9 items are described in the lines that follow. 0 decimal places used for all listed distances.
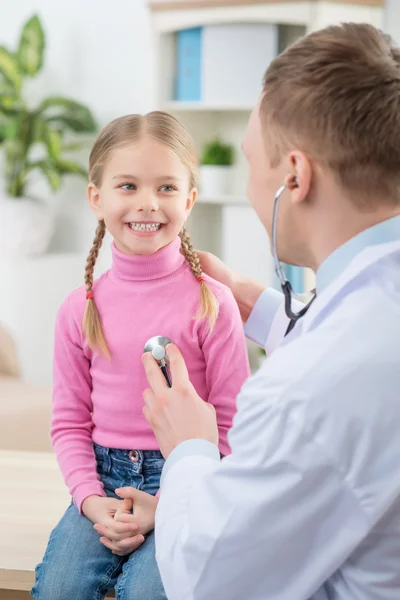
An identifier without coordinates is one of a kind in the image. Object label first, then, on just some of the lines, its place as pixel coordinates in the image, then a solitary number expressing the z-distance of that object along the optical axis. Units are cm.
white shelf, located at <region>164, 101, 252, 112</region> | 378
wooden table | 139
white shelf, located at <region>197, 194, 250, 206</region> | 386
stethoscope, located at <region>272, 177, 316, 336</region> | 104
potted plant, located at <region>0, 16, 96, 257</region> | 424
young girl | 142
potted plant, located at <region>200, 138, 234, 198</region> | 393
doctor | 93
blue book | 379
